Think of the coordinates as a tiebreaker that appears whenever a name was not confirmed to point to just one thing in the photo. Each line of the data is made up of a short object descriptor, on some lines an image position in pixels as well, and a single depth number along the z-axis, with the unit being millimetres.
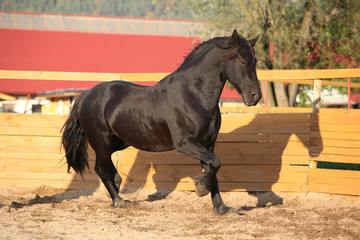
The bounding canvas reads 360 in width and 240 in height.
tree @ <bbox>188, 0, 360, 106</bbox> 31578
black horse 10172
